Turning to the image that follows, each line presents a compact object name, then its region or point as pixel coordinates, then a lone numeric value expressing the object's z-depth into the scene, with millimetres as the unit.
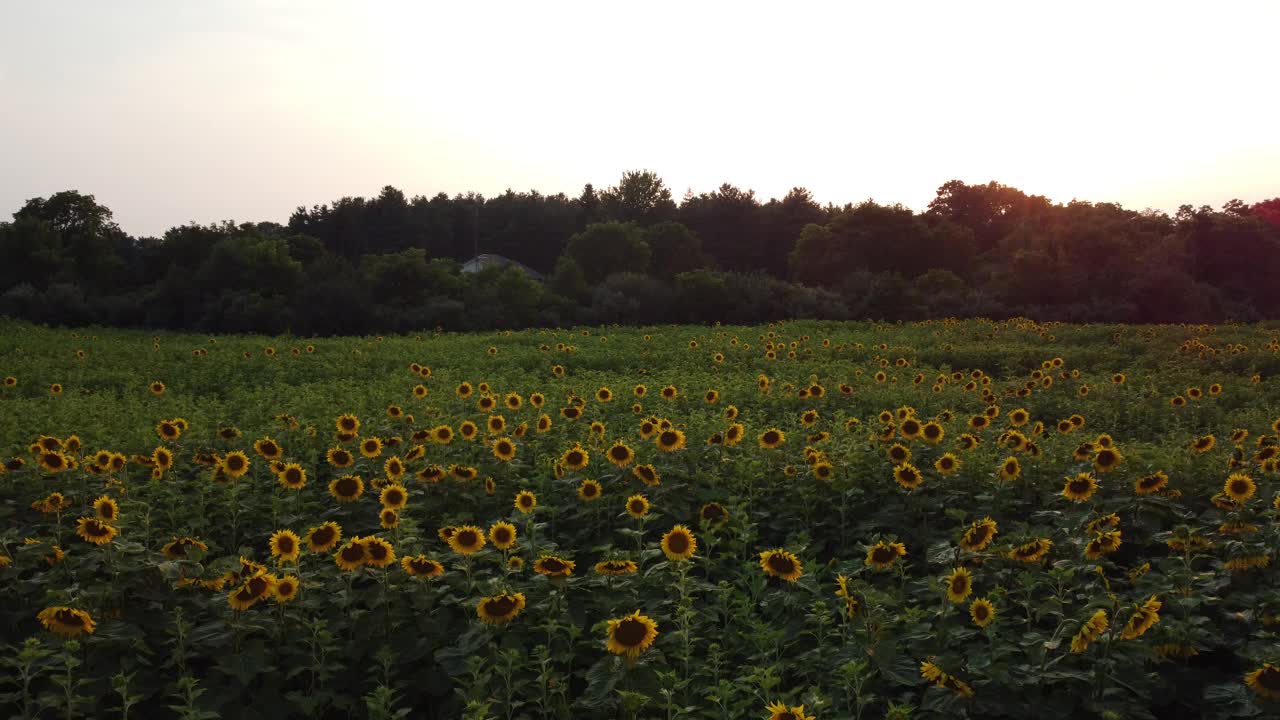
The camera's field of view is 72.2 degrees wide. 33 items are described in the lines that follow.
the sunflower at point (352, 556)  3639
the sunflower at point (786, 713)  2422
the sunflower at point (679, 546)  3738
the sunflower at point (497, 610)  3344
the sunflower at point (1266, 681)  2877
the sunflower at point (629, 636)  3123
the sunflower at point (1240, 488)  4230
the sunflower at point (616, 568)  3764
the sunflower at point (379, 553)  3652
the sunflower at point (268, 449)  5195
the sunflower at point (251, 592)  3410
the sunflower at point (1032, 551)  3691
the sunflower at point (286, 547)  3773
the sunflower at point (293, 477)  4648
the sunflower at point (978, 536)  3912
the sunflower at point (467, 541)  3760
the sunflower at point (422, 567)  3729
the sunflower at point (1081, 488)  4508
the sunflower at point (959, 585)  3369
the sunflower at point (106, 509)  3908
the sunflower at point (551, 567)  3662
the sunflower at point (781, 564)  3736
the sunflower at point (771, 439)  5980
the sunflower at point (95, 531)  3900
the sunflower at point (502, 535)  3779
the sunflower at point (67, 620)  3295
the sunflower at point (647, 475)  5055
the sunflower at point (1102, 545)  3729
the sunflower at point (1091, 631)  2975
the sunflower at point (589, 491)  4776
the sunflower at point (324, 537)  3756
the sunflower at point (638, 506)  4324
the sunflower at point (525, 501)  4379
